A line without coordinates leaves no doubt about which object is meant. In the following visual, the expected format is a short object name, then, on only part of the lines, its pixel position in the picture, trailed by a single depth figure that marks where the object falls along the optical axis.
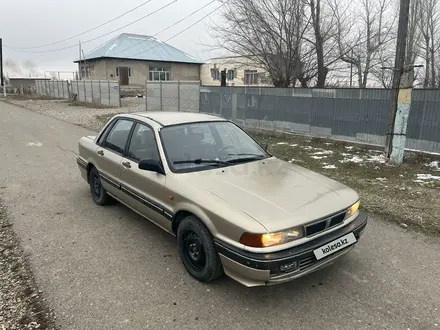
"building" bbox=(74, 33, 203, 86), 42.59
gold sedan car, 2.65
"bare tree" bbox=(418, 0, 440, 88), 19.73
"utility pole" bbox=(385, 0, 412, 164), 7.49
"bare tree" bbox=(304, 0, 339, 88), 13.97
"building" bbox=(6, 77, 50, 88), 66.85
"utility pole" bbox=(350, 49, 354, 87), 15.62
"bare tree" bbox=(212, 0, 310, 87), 14.07
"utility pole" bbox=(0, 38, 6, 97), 50.19
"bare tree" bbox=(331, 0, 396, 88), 14.61
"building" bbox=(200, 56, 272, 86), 16.17
